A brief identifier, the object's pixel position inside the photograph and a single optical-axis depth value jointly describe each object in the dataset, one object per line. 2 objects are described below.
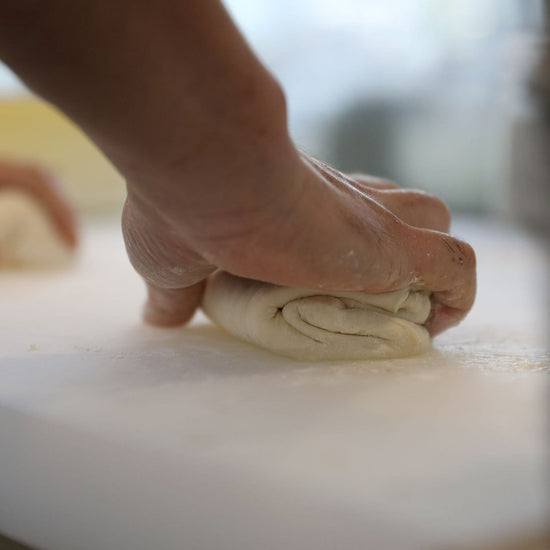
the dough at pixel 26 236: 1.62
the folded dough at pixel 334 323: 0.76
